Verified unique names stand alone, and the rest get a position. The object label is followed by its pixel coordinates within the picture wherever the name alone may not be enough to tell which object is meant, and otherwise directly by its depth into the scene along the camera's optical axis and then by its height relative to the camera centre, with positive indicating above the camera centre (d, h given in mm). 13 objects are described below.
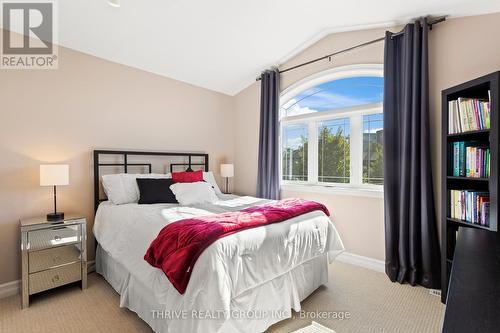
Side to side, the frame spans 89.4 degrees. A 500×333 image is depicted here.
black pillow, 2904 -302
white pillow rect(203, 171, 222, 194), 3727 -204
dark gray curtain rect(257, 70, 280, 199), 3914 +445
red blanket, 1504 -459
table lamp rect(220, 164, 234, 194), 4207 -79
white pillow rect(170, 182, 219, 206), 2893 -331
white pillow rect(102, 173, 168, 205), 2850 -256
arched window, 3213 +518
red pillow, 3297 -153
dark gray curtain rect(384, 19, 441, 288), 2514 -3
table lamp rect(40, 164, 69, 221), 2379 -99
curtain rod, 2535 +1448
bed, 1471 -757
